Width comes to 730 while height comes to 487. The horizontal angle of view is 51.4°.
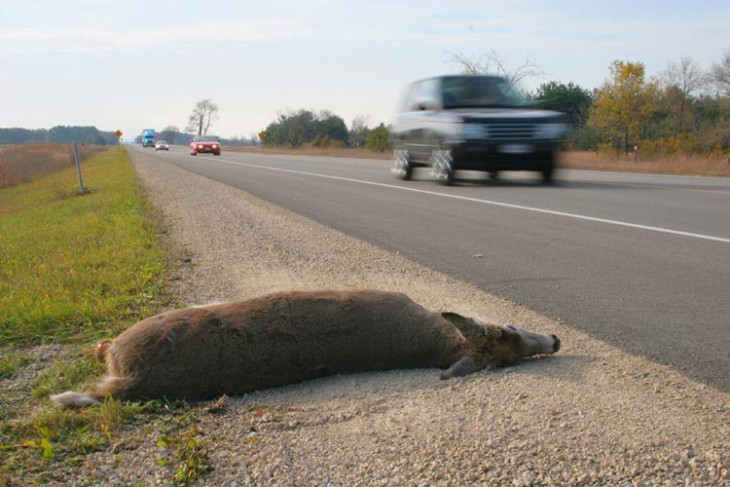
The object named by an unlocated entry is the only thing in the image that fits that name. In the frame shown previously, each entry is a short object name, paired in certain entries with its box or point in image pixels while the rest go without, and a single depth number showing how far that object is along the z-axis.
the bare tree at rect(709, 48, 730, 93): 57.25
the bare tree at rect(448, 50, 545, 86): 53.22
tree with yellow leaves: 49.19
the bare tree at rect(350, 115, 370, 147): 94.19
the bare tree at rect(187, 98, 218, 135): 173.12
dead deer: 3.80
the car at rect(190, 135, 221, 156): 58.19
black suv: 15.60
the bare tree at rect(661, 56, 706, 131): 58.97
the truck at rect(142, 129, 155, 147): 116.69
